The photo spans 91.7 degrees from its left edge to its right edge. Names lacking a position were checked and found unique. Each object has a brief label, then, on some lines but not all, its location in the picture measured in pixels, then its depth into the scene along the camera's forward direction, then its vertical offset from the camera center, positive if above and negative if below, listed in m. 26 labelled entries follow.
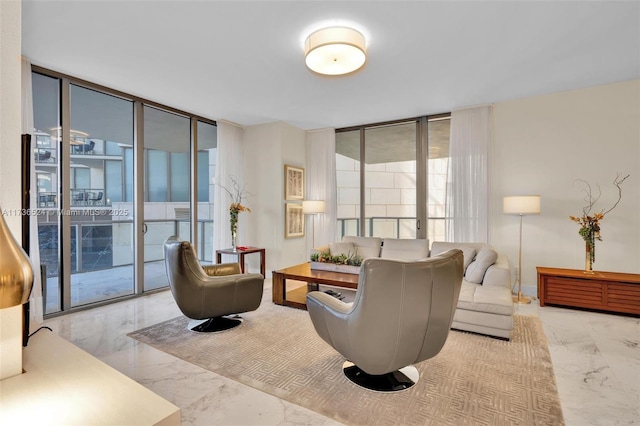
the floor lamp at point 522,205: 4.05 +0.05
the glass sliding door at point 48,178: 3.59 +0.37
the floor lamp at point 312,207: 5.59 +0.04
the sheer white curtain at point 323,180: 6.19 +0.59
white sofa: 3.00 -0.78
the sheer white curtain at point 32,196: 3.18 +0.14
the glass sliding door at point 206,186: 5.49 +0.42
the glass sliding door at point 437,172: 5.38 +0.64
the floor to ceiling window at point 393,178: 5.43 +0.59
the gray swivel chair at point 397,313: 1.85 -0.66
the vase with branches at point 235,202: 5.25 +0.14
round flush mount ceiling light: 2.71 +1.43
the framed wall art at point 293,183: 5.78 +0.51
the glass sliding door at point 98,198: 3.89 +0.15
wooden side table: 4.96 -0.71
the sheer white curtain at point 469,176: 4.80 +0.53
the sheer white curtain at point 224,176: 5.47 +0.60
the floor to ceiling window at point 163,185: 4.68 +0.39
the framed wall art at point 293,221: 5.80 -0.23
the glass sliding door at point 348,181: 6.19 +0.57
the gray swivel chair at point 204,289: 2.95 -0.79
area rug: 1.91 -1.26
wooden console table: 3.61 -0.99
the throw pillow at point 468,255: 4.02 -0.61
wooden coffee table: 3.66 -0.86
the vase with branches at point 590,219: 3.90 -0.13
